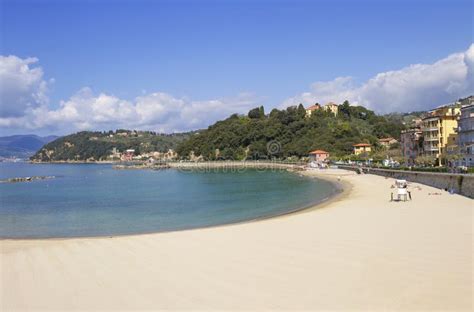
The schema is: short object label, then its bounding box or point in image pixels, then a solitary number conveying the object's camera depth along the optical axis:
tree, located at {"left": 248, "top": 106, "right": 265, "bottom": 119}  144.12
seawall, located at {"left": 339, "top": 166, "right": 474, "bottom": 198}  28.28
